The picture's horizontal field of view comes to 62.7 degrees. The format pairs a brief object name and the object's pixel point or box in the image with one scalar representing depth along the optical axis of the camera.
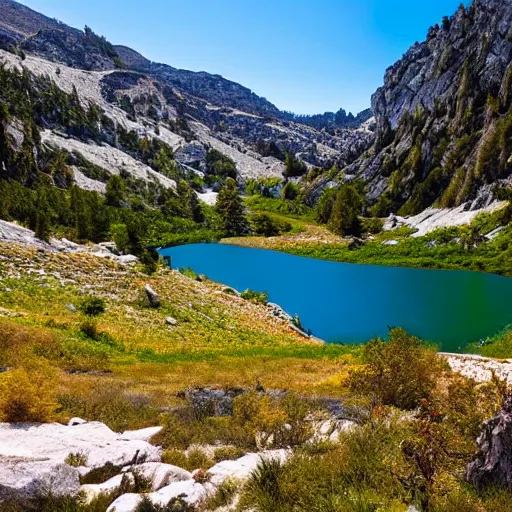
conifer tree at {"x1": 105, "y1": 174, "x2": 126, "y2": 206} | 105.56
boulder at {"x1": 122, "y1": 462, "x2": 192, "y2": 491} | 8.24
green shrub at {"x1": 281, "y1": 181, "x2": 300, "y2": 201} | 152.62
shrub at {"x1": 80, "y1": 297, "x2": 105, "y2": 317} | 26.95
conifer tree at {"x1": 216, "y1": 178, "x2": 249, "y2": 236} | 109.00
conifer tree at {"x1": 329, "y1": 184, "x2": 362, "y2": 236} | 94.69
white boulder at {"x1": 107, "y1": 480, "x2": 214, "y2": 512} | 7.14
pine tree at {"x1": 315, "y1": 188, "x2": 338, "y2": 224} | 114.25
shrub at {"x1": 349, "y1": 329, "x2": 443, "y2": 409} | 14.13
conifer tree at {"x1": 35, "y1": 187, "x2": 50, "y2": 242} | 41.66
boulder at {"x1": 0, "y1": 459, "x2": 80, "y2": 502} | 7.34
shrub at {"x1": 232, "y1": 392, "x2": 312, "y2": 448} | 10.56
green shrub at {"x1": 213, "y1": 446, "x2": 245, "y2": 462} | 9.71
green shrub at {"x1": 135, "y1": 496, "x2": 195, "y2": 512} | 7.06
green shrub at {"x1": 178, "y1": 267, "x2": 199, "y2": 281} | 50.77
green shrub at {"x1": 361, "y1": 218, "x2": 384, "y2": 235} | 91.75
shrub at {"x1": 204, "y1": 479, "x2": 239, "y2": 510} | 7.53
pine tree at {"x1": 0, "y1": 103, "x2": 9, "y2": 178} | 81.76
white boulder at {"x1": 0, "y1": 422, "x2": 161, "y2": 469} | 8.96
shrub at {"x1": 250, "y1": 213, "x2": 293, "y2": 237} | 105.38
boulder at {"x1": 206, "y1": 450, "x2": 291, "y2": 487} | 8.41
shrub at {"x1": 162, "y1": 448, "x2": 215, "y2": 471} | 9.32
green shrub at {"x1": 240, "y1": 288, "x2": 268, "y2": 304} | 41.63
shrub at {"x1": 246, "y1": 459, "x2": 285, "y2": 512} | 7.19
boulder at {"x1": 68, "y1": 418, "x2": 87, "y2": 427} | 11.02
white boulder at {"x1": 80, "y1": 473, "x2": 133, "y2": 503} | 7.73
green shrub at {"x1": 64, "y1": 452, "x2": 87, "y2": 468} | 8.80
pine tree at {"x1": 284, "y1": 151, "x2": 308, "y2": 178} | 174.00
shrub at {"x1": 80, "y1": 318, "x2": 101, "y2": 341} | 22.17
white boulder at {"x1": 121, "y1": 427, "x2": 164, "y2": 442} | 10.52
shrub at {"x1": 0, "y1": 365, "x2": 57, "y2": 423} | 10.56
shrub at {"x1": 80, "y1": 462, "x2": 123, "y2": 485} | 8.48
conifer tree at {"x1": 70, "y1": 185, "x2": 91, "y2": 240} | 67.12
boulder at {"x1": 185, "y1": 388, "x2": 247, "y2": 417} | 12.84
